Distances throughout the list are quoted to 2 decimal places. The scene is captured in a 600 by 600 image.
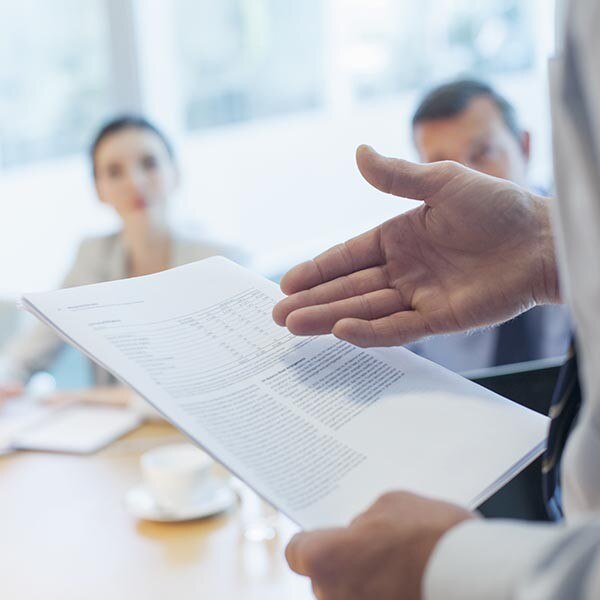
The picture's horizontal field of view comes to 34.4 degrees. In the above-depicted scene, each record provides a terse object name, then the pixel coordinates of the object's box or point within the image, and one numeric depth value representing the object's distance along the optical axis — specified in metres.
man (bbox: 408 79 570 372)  2.39
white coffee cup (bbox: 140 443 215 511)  1.60
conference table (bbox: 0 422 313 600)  1.36
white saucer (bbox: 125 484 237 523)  1.57
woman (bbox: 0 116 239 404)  2.90
